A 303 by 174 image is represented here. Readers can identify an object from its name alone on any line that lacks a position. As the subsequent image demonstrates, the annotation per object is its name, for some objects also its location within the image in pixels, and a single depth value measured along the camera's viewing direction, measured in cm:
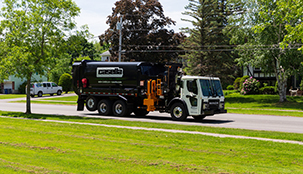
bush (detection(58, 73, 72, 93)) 6016
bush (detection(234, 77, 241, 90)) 4466
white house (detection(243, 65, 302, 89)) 4594
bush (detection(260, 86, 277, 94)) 3897
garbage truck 1888
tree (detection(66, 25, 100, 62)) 2219
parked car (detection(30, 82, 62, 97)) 5003
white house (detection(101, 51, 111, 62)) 8909
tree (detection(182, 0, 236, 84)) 3734
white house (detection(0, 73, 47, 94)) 6644
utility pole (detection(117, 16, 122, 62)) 3564
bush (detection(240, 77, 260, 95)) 3894
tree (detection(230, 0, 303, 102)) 3108
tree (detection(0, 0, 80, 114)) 2039
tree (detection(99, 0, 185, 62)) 3872
